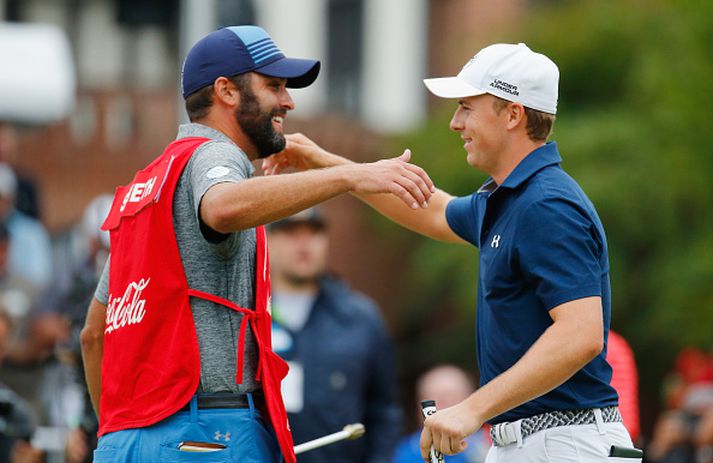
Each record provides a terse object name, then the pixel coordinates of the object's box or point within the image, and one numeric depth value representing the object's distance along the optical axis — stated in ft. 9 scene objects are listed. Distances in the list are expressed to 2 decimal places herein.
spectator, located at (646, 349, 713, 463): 71.87
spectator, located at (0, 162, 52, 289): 87.09
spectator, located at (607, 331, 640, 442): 52.06
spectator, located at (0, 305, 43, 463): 64.28
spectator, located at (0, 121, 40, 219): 92.32
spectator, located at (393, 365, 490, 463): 64.85
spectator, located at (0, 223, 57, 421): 76.86
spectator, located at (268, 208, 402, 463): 59.06
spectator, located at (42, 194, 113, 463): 60.44
